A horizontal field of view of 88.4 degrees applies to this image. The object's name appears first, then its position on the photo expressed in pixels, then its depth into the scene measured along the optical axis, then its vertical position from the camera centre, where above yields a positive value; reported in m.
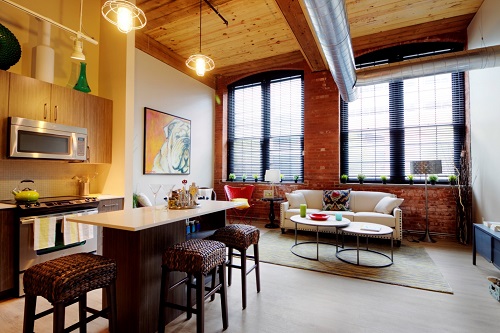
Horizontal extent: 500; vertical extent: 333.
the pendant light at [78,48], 3.10 +1.49
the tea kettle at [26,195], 2.69 -0.26
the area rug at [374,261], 2.92 -1.23
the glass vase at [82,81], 3.44 +1.21
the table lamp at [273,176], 5.77 -0.10
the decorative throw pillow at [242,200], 5.89 -0.66
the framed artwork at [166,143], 4.91 +0.58
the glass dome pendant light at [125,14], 2.12 +1.35
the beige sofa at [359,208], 4.33 -0.70
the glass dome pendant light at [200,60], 3.07 +1.35
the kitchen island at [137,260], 1.84 -0.66
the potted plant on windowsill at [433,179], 4.95 -0.13
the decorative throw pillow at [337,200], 5.09 -0.56
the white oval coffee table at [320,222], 3.57 -0.72
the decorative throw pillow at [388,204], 4.52 -0.58
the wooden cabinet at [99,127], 3.47 +0.62
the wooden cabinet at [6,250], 2.45 -0.76
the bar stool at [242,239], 2.37 -0.66
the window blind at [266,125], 6.35 +1.23
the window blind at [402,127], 5.00 +0.95
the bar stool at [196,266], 1.77 -0.68
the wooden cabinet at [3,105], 2.62 +0.67
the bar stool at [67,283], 1.38 -0.64
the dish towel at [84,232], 3.02 -0.73
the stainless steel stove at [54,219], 2.55 -0.54
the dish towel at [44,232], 2.61 -0.64
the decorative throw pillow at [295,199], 5.31 -0.57
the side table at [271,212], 5.68 -0.94
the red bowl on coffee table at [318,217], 3.83 -0.68
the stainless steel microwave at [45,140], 2.70 +0.36
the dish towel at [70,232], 2.87 -0.69
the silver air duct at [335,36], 2.62 +1.66
